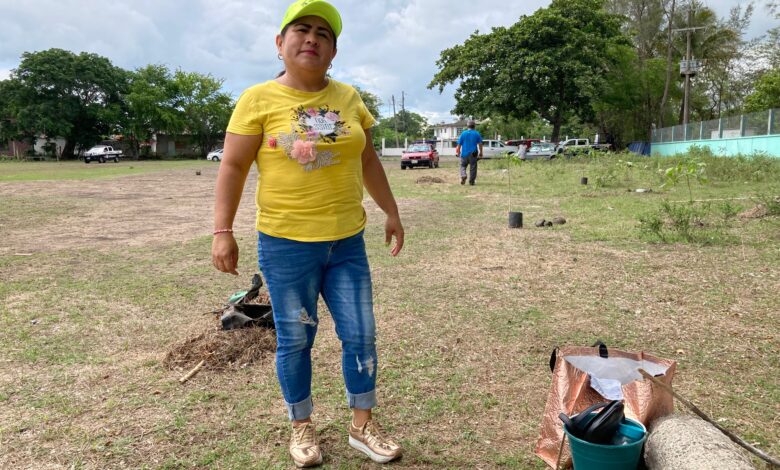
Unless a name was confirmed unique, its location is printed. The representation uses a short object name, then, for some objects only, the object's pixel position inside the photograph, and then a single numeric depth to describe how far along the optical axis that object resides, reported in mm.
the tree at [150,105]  48656
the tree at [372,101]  70888
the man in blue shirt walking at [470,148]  14539
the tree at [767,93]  32372
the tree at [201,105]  52125
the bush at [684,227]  6332
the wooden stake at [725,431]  1760
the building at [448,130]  111056
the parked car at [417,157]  26234
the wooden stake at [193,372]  3091
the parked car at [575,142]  42075
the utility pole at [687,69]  30969
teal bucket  1828
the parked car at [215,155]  45175
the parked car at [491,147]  37750
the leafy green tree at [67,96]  44875
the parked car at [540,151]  33116
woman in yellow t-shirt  2037
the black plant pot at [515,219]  7758
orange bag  2094
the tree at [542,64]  28875
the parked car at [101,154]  39072
